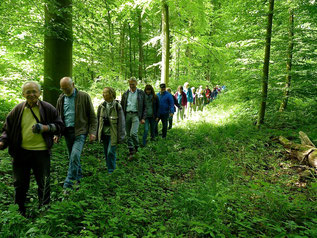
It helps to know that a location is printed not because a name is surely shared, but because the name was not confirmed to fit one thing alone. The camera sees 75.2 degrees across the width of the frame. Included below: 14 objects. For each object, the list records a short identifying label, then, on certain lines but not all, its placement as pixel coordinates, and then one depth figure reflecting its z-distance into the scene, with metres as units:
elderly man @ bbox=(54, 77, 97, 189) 4.13
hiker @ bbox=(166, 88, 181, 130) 10.08
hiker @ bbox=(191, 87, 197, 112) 16.18
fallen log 5.92
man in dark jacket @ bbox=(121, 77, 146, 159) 6.41
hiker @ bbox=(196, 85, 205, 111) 17.03
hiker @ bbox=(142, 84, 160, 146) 7.51
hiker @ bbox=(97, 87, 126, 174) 4.94
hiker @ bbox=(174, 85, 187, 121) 12.03
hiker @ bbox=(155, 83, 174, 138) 8.43
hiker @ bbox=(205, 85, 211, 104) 20.71
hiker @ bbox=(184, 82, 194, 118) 12.87
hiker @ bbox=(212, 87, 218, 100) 25.87
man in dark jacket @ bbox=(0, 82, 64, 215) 3.09
